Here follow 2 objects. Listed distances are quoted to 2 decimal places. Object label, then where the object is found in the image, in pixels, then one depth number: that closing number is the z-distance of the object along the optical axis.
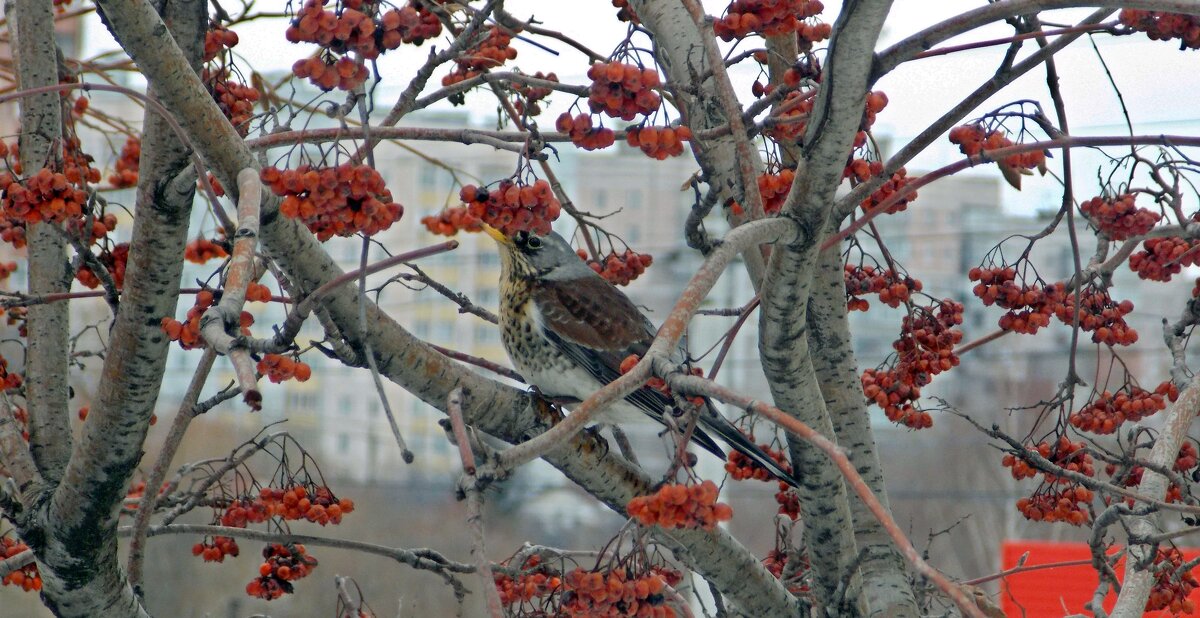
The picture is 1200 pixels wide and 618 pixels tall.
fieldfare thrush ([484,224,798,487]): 8.63
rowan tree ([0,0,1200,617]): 7.55
